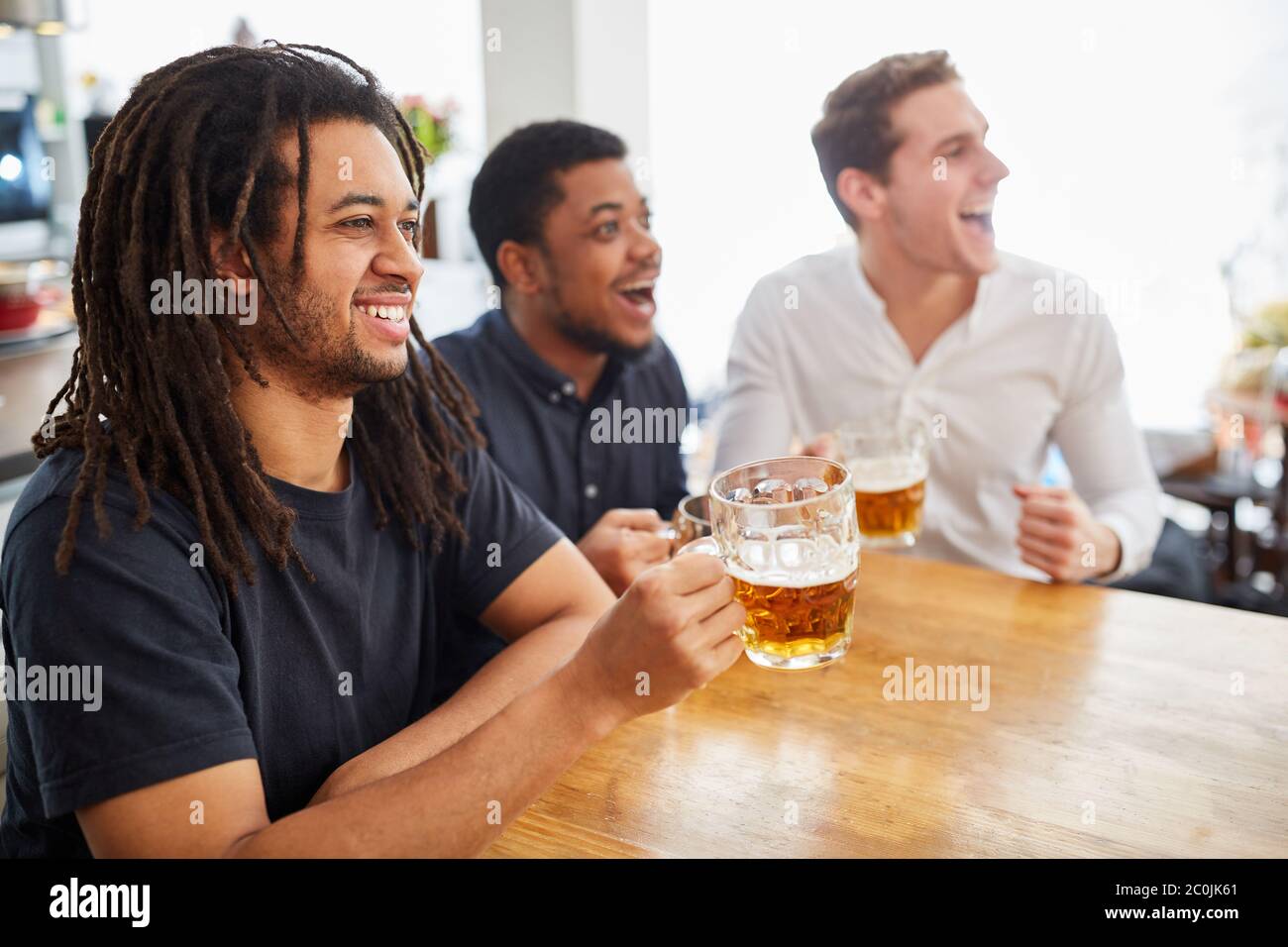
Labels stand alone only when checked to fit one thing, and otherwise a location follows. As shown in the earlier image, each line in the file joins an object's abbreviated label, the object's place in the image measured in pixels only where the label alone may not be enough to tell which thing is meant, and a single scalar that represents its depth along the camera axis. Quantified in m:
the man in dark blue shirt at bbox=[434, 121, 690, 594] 2.10
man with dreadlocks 0.96
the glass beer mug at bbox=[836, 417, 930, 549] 1.63
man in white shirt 2.15
